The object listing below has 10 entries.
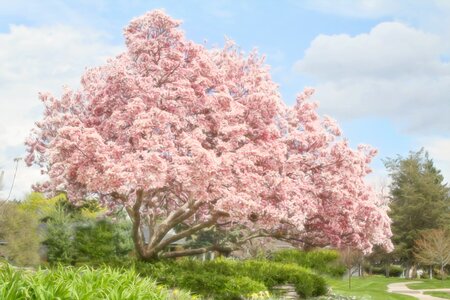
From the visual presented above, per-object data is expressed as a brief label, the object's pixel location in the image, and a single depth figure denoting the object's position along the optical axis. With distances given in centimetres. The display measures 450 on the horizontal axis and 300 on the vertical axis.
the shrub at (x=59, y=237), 3425
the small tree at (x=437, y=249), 4188
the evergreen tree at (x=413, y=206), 5706
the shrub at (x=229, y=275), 1795
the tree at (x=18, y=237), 3238
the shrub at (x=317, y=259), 3359
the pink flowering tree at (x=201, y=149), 1798
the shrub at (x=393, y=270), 6638
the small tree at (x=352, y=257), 3596
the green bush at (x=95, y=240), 3272
